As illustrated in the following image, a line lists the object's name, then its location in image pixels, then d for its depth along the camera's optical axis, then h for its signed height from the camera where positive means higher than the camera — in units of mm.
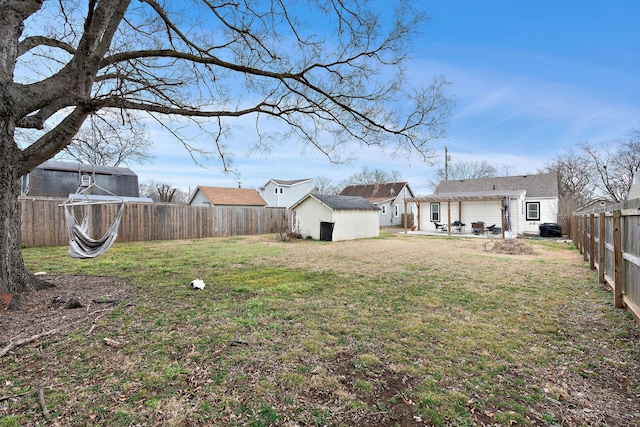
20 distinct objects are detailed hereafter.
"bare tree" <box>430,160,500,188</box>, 35031 +5302
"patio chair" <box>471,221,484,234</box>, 18000 -705
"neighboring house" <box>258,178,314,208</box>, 30828 +2734
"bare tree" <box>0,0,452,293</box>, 4113 +2517
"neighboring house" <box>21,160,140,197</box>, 20000 +2789
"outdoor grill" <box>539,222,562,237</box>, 16172 -827
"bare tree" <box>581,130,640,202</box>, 19095 +3498
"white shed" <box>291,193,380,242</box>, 15164 -72
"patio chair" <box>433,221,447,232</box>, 19716 -686
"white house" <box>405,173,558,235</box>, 17922 +709
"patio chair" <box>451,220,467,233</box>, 18941 -615
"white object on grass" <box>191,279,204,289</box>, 5297 -1176
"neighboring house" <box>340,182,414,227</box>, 30234 +2036
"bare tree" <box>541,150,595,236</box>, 23406 +3266
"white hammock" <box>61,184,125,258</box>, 6469 -527
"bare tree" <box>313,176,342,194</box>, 40266 +4103
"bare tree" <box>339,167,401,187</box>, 40003 +5305
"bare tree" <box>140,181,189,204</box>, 30773 +3090
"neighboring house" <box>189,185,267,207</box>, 27778 +1952
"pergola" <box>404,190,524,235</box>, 16828 +998
